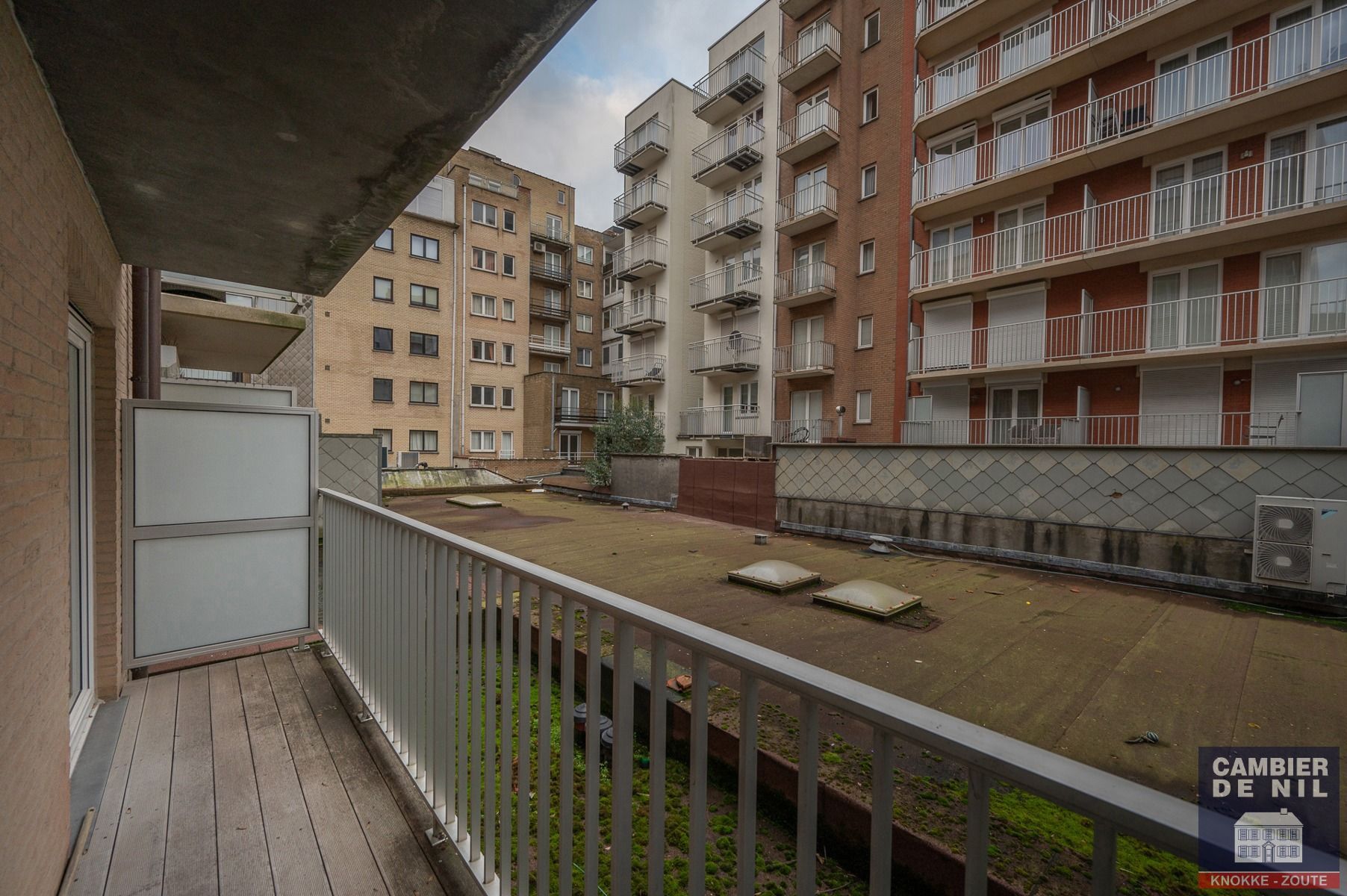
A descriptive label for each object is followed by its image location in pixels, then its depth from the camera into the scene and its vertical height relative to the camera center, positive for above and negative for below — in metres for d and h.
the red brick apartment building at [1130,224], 9.33 +4.28
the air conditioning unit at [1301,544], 5.56 -1.01
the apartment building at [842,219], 14.79 +6.26
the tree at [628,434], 18.03 +0.04
